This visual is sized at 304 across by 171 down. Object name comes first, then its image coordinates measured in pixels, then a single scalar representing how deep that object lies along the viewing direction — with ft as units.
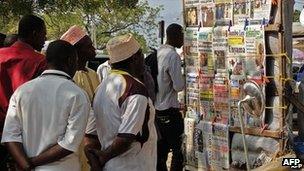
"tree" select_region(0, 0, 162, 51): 43.32
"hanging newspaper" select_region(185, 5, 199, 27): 18.76
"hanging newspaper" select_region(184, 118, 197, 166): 19.52
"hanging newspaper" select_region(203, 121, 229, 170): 17.63
